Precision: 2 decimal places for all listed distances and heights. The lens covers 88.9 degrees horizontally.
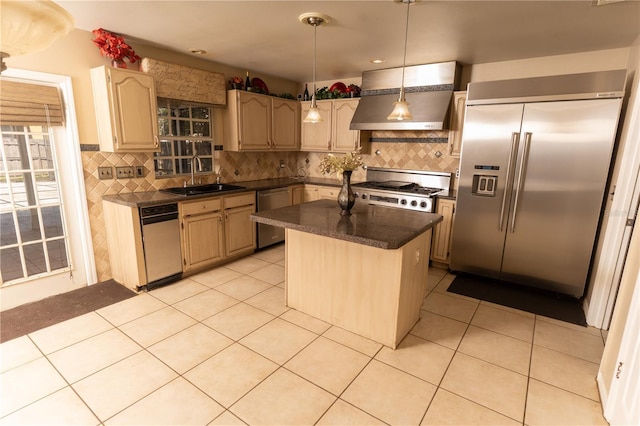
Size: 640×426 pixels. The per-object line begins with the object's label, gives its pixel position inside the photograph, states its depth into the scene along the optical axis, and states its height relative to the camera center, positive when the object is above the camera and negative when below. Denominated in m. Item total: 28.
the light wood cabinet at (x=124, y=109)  3.00 +0.35
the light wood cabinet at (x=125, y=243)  3.05 -0.94
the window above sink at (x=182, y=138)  3.83 +0.11
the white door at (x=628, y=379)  1.52 -1.08
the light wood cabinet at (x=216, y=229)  3.48 -0.93
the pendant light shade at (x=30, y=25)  0.81 +0.31
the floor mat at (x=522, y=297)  2.97 -1.40
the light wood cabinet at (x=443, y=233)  3.74 -0.93
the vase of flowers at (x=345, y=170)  2.59 -0.15
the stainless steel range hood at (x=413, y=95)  3.78 +0.69
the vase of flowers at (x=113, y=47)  2.93 +0.89
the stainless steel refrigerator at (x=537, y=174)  2.85 -0.18
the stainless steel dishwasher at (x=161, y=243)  3.14 -0.95
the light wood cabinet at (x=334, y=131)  4.60 +0.28
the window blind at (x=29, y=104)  2.60 +0.32
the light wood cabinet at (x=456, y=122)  3.76 +0.35
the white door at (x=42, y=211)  2.81 -0.61
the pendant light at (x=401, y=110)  2.34 +0.30
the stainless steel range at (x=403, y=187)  3.83 -0.45
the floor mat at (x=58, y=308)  2.58 -1.42
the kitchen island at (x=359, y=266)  2.28 -0.88
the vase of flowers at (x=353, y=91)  4.60 +0.83
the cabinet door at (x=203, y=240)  3.49 -1.01
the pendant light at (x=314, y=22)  2.53 +1.02
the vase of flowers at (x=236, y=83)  4.17 +0.82
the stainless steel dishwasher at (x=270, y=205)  4.31 -0.76
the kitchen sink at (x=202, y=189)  3.60 -0.49
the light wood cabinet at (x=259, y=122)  4.19 +0.36
